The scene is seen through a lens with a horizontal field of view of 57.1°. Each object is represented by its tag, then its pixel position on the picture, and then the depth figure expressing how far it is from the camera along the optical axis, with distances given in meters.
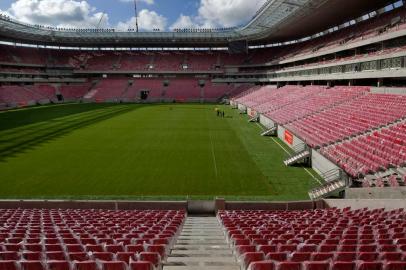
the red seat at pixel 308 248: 6.90
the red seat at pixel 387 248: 6.58
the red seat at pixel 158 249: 6.93
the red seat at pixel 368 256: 5.96
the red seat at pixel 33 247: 7.06
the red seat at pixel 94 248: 6.98
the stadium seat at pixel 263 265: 5.43
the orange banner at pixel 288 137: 27.75
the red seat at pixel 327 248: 6.82
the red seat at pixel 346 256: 5.92
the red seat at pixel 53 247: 6.98
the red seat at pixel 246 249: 6.87
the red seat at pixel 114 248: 6.98
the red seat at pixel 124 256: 6.20
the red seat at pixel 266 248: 6.76
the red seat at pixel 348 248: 6.69
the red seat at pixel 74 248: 6.94
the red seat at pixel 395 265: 5.26
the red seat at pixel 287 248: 6.88
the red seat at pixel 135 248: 6.91
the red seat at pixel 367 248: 6.65
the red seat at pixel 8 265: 5.43
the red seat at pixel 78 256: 6.28
